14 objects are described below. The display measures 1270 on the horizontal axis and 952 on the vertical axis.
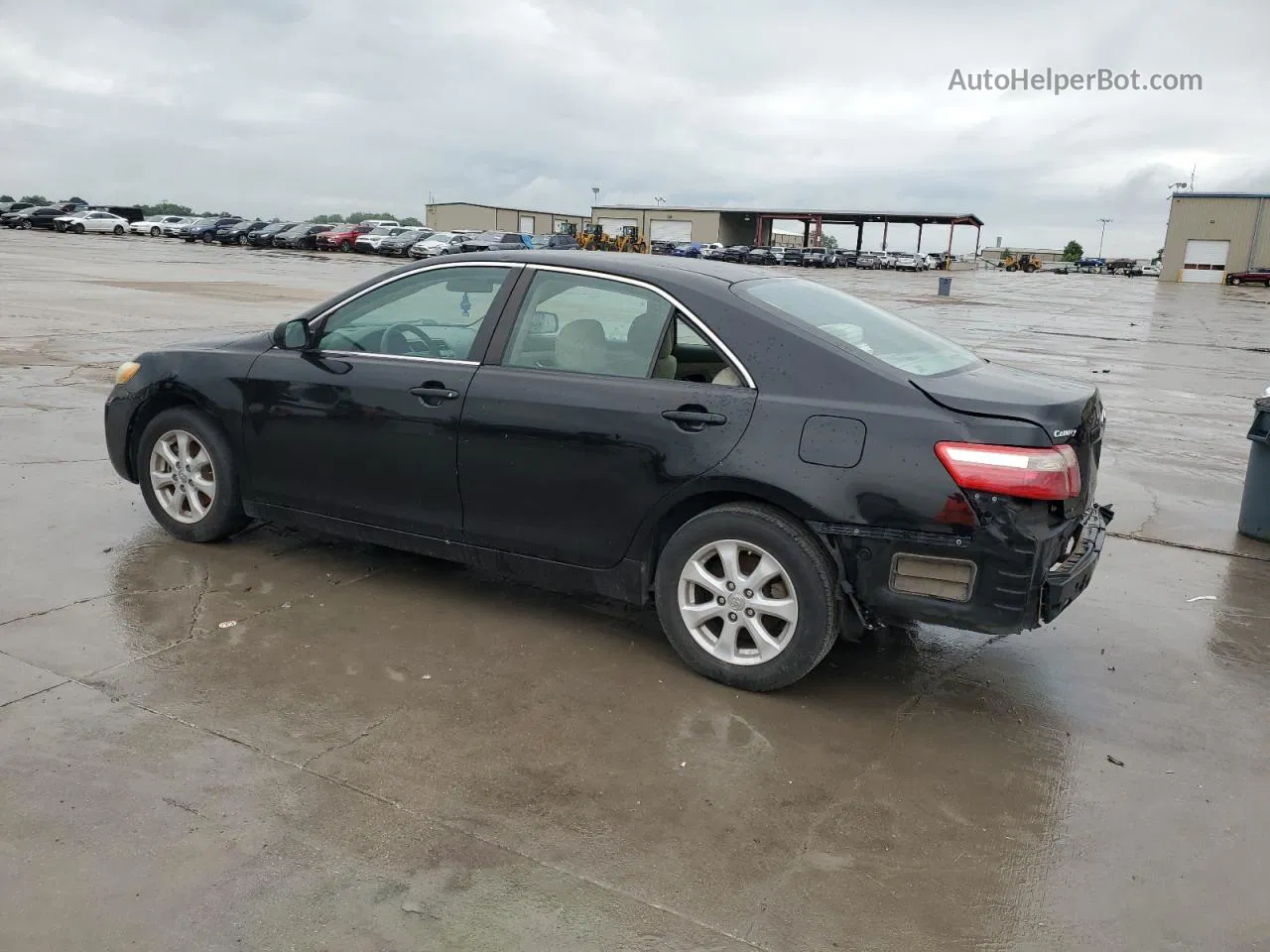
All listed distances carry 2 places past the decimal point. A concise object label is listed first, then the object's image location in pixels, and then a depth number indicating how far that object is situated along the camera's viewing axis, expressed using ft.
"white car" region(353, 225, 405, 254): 179.52
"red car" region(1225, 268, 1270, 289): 197.67
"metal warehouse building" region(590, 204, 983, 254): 320.09
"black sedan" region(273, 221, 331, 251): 188.14
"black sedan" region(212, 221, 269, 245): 197.67
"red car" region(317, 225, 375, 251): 186.29
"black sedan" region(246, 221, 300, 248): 189.37
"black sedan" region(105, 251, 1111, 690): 12.21
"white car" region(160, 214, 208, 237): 214.48
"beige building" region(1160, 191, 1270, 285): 208.85
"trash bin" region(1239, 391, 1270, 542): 20.86
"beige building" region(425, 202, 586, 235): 320.91
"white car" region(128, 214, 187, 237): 213.87
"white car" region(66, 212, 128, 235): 199.41
